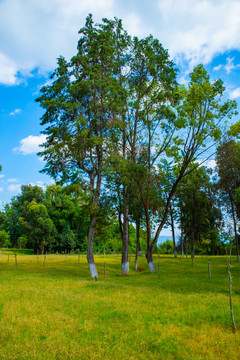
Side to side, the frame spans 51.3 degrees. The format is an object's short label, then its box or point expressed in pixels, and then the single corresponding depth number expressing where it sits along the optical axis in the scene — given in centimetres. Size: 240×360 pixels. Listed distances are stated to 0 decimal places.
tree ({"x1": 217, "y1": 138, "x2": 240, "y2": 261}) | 3247
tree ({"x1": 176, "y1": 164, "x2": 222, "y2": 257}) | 3975
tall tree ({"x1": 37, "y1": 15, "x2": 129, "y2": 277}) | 2006
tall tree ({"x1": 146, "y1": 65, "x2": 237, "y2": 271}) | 2158
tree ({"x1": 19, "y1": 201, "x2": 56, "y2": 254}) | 5545
